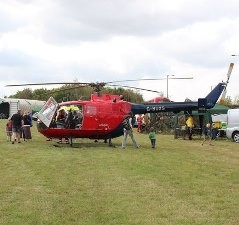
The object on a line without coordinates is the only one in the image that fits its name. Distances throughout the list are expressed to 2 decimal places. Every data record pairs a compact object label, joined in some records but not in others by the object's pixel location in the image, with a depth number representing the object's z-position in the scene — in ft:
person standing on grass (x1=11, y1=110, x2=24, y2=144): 49.23
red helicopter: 46.64
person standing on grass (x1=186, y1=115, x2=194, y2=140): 65.58
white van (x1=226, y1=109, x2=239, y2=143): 62.95
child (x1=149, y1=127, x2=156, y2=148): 47.71
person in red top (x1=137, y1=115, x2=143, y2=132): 80.56
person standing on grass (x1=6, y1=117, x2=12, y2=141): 51.50
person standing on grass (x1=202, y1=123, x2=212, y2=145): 59.22
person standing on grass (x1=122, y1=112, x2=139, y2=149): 46.21
